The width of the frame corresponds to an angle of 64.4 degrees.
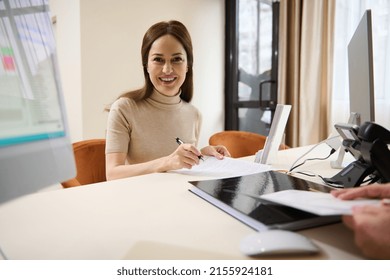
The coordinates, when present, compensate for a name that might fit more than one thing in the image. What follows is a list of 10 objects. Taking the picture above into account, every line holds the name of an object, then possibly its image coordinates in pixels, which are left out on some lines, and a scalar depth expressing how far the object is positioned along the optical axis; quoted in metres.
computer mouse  0.36
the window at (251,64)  2.75
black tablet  0.45
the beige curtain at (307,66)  2.36
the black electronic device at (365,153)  0.60
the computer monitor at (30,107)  0.33
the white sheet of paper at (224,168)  0.89
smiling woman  1.13
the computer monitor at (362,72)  0.76
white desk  0.40
